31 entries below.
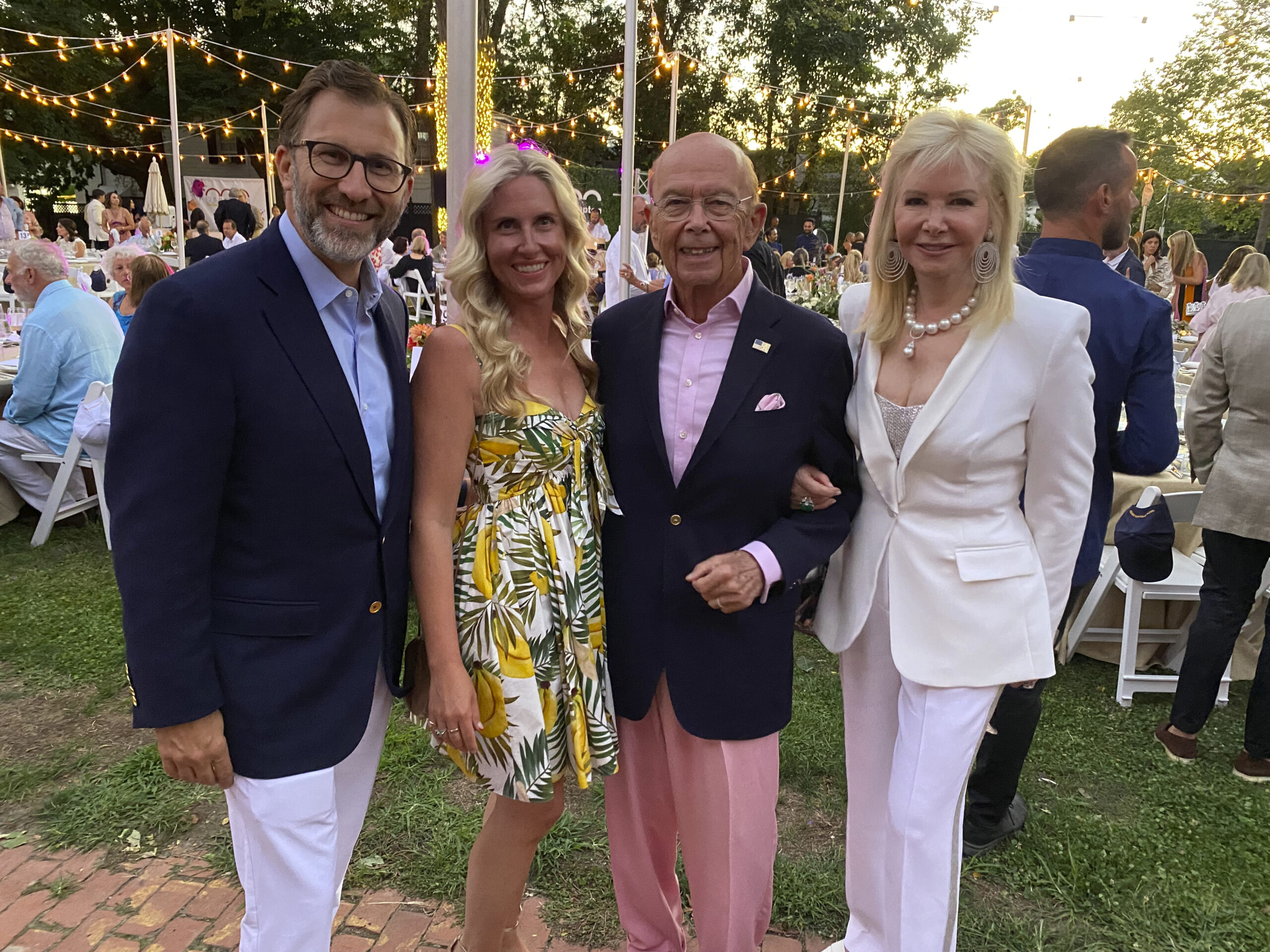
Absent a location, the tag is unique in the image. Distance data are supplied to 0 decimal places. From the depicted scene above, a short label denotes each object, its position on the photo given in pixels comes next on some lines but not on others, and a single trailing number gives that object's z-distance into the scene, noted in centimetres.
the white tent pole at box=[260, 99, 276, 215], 1830
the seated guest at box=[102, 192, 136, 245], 1784
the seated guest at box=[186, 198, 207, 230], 1886
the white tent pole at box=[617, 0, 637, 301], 902
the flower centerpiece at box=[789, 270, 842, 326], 993
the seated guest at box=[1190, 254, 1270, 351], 782
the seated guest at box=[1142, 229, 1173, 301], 1206
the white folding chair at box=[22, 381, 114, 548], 573
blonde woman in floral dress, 190
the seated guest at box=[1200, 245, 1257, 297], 944
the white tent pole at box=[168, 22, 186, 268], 1309
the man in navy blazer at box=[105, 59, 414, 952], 151
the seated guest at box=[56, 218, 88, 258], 1471
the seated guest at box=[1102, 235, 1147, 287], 431
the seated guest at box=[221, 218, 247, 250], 1586
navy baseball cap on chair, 338
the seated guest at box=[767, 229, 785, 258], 2120
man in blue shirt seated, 573
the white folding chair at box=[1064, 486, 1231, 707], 413
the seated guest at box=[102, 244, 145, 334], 669
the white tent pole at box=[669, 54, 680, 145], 1555
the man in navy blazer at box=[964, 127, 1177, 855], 271
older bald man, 200
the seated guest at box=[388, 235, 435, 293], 1424
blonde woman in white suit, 198
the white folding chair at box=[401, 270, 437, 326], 1309
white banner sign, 2411
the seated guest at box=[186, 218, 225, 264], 1215
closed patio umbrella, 1998
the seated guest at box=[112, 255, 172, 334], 594
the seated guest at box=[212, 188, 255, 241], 1705
